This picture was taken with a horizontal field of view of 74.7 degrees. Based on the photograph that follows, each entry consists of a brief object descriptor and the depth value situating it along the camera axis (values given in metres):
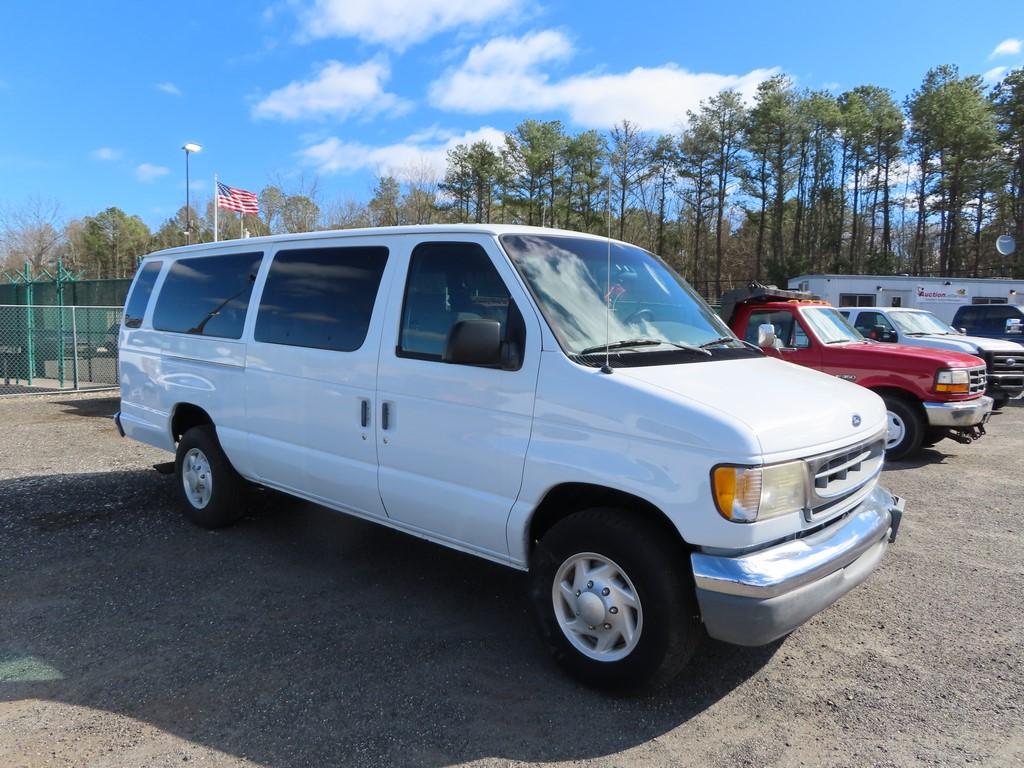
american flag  20.27
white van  2.72
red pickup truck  8.03
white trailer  25.11
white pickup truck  11.52
